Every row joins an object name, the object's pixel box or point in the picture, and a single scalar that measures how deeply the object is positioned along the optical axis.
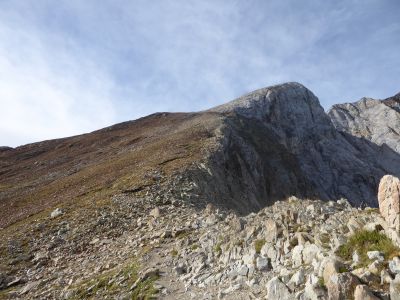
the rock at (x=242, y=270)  14.27
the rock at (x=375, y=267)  9.96
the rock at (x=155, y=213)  25.72
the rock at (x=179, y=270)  16.98
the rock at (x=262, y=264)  13.85
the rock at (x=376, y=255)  10.35
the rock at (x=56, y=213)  29.28
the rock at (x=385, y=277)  9.54
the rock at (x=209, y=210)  23.88
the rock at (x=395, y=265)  9.66
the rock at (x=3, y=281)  19.73
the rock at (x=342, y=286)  9.76
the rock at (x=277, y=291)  11.38
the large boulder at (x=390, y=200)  11.04
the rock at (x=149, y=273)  17.09
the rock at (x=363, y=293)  9.19
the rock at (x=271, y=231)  14.72
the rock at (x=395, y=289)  9.05
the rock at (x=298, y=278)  11.41
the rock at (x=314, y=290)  10.30
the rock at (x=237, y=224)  17.85
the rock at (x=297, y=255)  12.70
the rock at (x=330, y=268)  10.34
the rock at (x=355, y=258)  10.76
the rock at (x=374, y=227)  11.54
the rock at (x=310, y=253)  12.23
